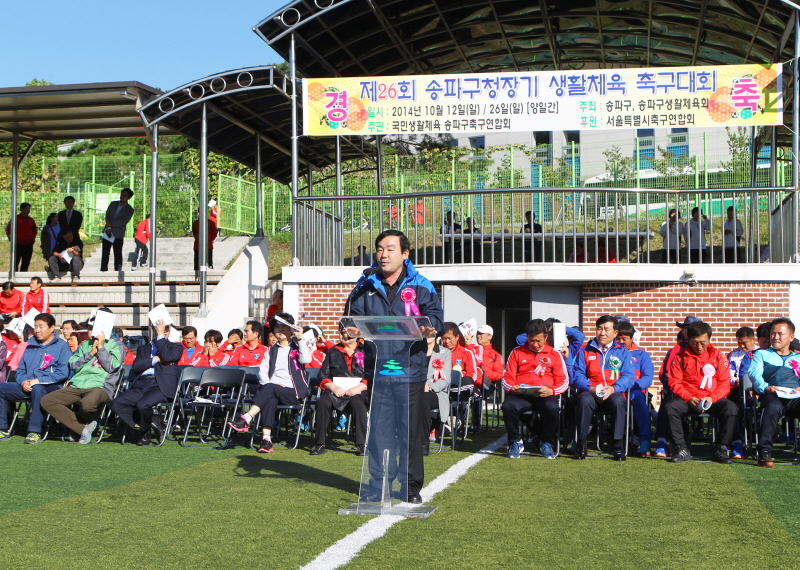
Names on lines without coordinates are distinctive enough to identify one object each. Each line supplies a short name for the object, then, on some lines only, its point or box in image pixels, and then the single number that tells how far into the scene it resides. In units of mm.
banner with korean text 13852
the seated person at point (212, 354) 11820
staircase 15914
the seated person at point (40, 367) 10625
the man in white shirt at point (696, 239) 13797
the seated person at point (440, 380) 9602
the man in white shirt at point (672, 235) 13469
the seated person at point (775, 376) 8492
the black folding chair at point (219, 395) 10203
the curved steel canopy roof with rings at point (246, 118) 14875
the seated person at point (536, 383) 9078
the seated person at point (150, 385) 10297
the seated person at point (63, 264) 17312
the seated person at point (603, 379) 8953
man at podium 6160
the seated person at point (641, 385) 9172
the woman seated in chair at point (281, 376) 9953
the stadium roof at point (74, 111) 15336
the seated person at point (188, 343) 11920
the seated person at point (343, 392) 9445
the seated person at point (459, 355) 10961
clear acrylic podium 6020
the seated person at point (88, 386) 10305
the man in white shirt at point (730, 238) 14738
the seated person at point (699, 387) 8711
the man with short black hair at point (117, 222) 18047
